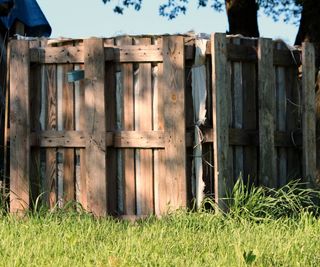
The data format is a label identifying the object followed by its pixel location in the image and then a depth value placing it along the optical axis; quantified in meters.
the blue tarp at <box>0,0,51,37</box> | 12.10
